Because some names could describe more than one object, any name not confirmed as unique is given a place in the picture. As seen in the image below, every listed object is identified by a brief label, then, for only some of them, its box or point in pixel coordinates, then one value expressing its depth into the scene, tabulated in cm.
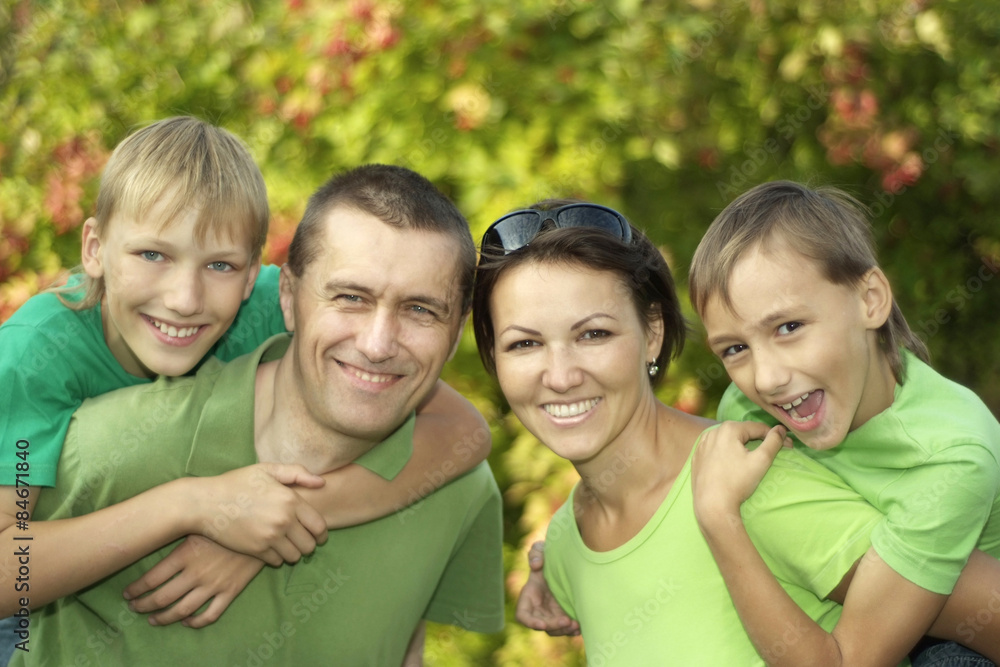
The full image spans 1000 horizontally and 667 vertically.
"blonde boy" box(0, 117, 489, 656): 224
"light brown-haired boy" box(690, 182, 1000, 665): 203
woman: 214
